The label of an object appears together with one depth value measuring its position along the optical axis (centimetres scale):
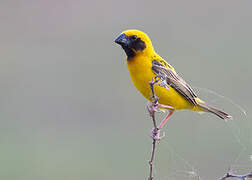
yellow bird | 787
